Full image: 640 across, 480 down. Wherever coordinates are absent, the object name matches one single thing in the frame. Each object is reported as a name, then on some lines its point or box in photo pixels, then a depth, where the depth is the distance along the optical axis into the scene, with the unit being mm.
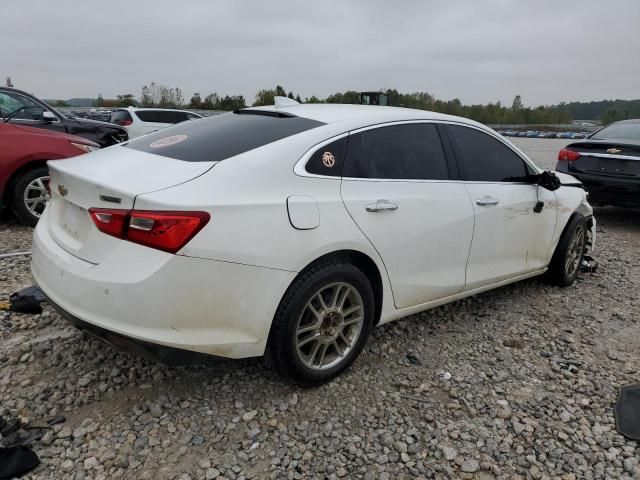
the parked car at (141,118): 15000
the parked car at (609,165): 6871
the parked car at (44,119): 6789
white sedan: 2207
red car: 5387
